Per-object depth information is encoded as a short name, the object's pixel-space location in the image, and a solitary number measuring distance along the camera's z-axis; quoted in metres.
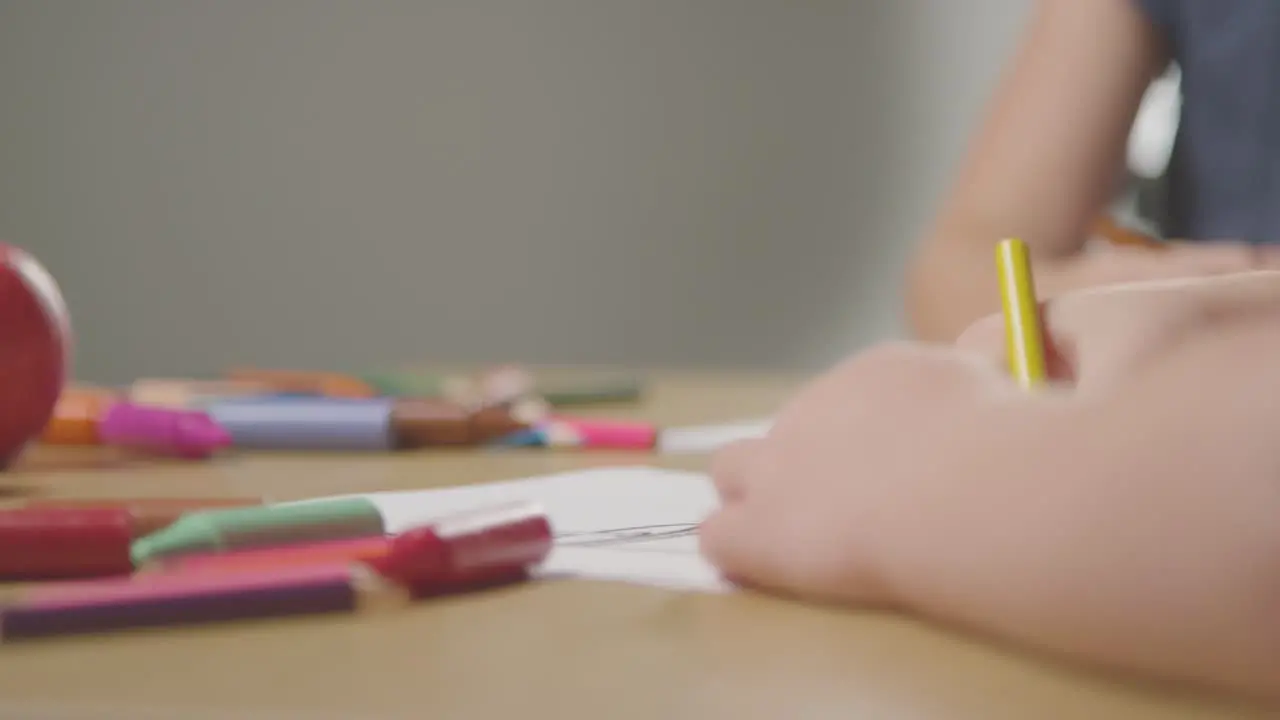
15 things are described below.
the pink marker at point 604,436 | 1.06
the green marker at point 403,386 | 1.36
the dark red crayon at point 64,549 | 0.77
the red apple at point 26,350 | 0.94
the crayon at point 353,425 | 1.04
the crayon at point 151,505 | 0.81
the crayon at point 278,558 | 0.77
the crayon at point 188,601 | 0.72
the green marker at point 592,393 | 1.38
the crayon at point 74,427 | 1.05
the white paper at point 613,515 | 0.79
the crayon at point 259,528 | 0.78
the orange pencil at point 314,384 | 1.27
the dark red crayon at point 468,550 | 0.75
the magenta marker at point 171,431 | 1.01
